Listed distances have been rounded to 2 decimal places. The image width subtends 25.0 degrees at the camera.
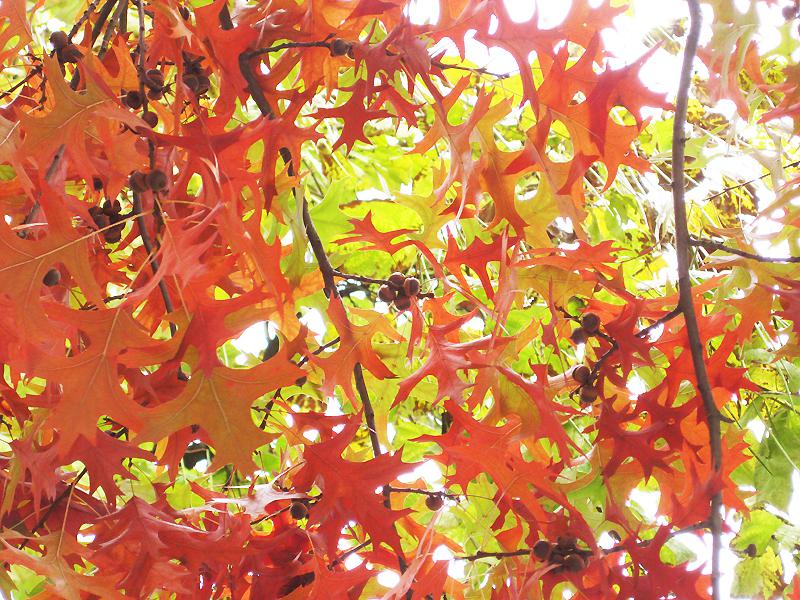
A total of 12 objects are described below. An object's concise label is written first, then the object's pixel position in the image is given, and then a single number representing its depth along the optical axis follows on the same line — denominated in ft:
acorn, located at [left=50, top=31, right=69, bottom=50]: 4.43
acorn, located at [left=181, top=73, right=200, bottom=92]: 4.27
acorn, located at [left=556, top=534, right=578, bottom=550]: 4.20
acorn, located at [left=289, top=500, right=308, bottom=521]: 4.46
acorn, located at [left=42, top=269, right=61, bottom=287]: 4.28
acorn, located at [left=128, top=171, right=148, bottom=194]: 4.03
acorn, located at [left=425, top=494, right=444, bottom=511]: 4.55
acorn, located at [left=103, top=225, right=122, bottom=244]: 4.52
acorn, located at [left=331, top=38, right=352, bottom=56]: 4.21
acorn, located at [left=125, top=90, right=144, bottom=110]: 4.35
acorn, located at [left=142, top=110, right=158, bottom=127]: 4.37
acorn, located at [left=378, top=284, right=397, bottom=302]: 4.51
